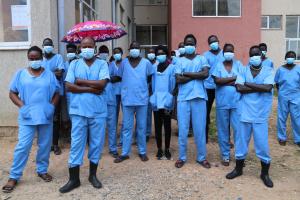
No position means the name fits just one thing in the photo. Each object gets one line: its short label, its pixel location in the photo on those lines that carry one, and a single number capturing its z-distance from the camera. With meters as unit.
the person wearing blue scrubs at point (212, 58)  7.12
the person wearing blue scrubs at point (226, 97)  6.17
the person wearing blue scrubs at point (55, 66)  6.58
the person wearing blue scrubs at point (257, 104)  5.40
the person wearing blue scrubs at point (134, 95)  6.36
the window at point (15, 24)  7.32
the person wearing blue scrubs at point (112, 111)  6.73
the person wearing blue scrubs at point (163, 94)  6.41
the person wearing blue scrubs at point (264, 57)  8.01
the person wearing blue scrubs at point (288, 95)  7.70
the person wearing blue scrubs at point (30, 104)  5.16
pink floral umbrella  6.23
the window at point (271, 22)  20.17
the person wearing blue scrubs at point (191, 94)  6.00
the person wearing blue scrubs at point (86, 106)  5.09
